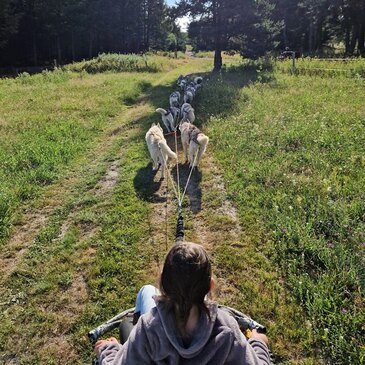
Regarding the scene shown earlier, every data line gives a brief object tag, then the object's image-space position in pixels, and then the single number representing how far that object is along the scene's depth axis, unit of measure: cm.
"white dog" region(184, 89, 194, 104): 1619
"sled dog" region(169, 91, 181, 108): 1547
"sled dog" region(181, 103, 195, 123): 1230
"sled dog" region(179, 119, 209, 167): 830
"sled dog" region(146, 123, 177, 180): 819
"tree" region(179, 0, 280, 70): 2805
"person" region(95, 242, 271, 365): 201
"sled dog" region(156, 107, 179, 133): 1262
